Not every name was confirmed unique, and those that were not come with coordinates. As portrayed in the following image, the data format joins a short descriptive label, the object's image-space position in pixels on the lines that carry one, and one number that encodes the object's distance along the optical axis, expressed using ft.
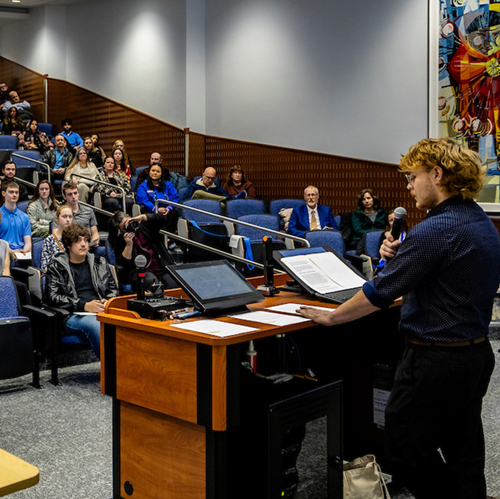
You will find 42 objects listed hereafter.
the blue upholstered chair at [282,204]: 24.08
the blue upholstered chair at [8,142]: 29.94
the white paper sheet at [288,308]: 7.45
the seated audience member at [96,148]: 29.47
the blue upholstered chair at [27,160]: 27.50
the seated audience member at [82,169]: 26.17
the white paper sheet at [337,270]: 8.66
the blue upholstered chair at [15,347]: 11.71
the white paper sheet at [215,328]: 6.26
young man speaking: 5.76
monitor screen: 7.20
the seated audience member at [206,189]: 24.16
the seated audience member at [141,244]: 15.29
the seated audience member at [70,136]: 31.40
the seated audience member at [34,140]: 30.23
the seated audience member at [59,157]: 28.19
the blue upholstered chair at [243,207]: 22.90
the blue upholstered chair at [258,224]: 19.97
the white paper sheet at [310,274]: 8.33
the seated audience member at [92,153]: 29.19
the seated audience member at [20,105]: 35.72
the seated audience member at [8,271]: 13.43
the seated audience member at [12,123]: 33.22
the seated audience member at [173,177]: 26.71
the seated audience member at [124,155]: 27.78
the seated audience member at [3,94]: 36.55
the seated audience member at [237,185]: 25.84
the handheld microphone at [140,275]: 7.29
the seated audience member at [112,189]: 23.56
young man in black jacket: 13.10
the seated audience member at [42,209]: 19.35
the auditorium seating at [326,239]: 18.76
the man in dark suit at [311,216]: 21.66
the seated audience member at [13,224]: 17.39
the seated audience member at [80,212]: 18.80
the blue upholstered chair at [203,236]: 18.31
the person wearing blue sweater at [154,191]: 22.74
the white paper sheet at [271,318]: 6.72
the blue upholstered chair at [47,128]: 36.01
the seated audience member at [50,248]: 14.61
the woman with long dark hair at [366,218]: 21.57
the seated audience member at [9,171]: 22.12
